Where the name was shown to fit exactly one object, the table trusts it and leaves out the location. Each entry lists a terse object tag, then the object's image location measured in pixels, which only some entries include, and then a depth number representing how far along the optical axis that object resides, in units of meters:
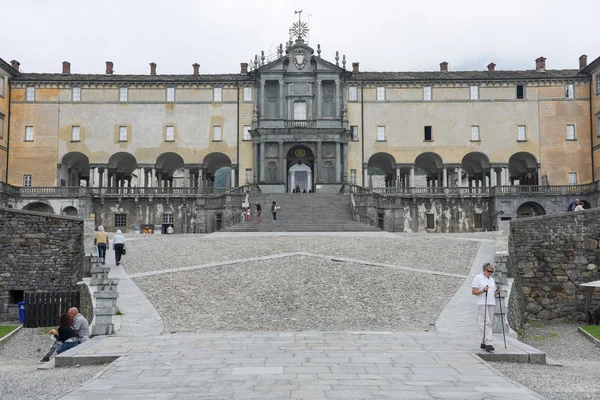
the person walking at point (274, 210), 35.94
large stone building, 50.19
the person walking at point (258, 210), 35.95
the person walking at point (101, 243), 21.40
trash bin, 21.15
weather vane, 53.25
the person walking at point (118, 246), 21.34
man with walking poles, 10.87
